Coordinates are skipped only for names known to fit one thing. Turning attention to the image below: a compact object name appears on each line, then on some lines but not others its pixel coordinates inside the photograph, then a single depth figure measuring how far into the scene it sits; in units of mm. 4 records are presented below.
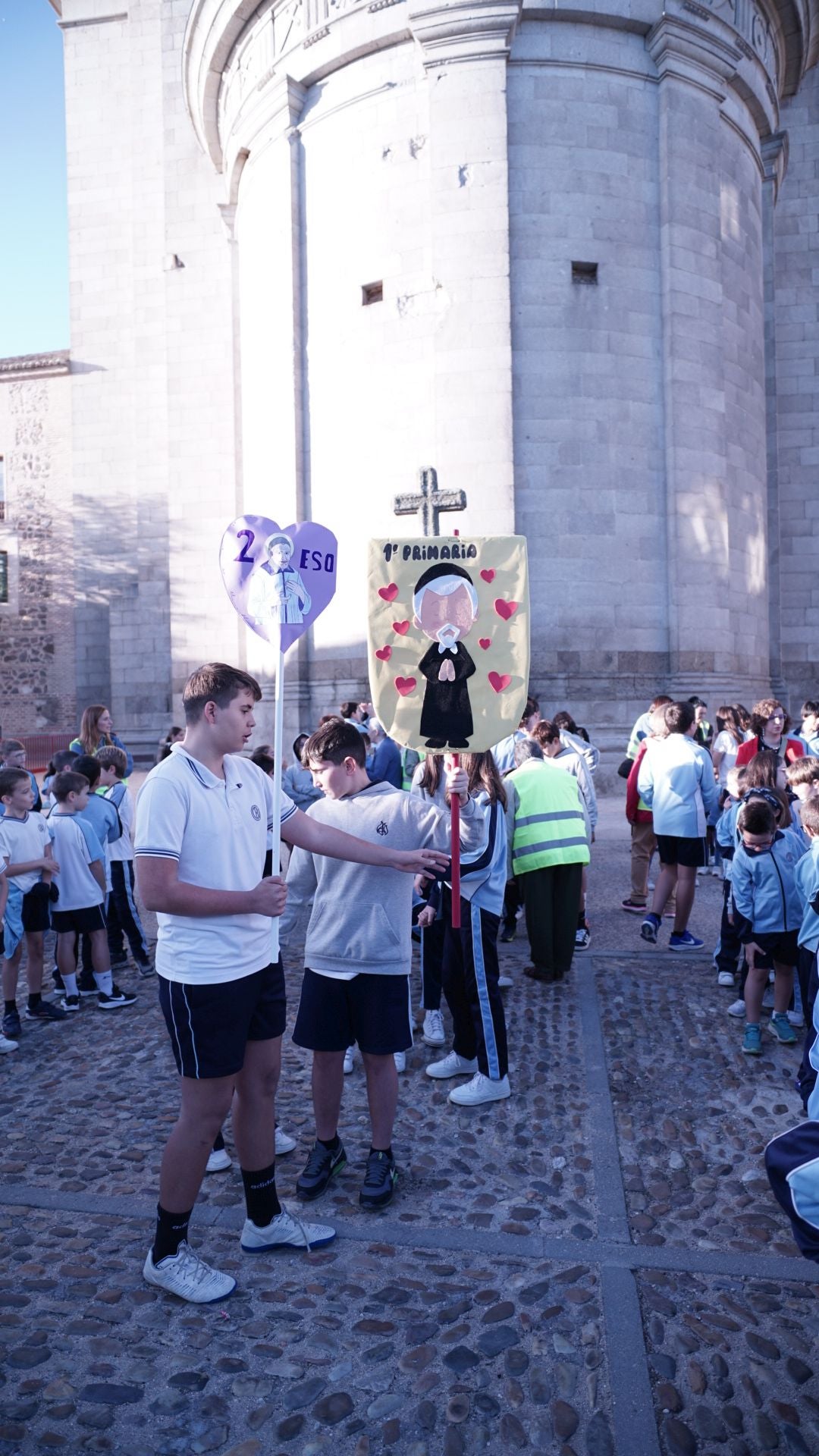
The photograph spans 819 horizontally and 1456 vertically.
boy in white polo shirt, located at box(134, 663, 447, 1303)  2939
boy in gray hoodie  3701
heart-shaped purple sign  3816
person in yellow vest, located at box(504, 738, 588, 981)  6246
